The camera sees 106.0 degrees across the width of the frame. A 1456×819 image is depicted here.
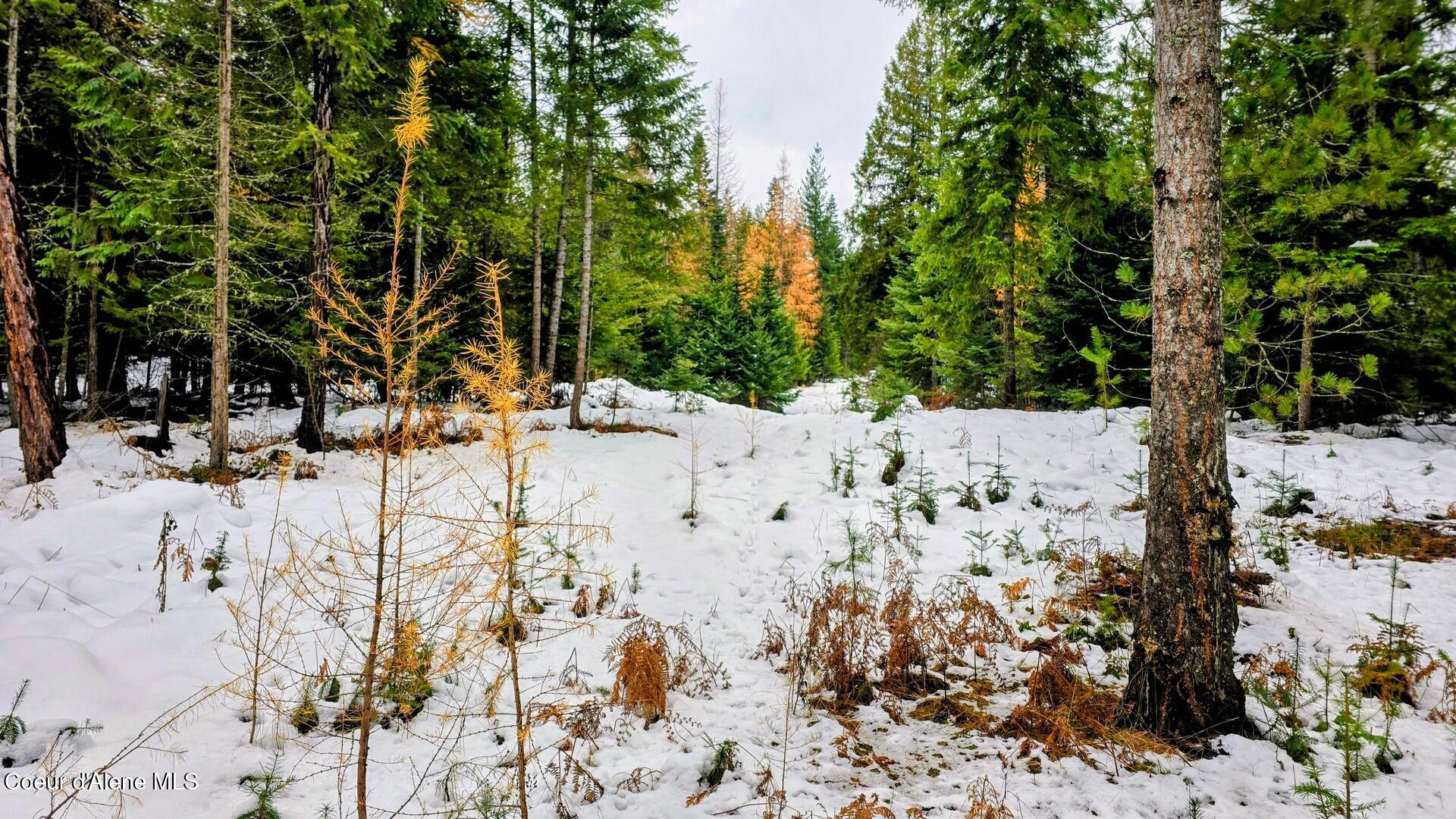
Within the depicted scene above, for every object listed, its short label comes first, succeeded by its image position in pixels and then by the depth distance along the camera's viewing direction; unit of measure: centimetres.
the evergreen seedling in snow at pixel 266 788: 272
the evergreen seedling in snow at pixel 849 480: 793
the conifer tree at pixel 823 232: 3425
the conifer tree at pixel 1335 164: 474
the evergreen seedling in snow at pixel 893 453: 817
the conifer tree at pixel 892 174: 1606
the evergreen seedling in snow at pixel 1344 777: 257
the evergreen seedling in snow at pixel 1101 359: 787
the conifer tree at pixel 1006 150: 952
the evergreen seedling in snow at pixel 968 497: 723
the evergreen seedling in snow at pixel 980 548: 582
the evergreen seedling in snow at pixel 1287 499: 683
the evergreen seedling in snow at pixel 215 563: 472
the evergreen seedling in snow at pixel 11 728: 283
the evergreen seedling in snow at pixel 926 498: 714
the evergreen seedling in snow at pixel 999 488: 738
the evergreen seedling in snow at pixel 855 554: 573
